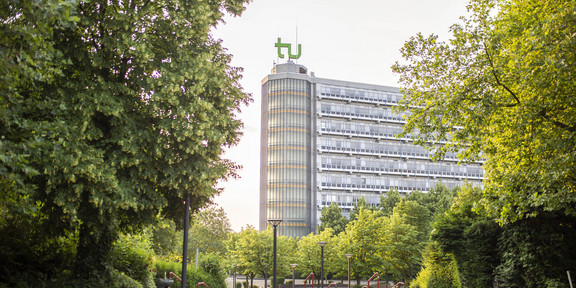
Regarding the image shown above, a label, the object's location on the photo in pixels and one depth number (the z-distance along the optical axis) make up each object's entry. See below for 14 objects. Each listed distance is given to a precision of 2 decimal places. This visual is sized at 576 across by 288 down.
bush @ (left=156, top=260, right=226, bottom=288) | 27.28
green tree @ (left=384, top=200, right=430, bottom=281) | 54.50
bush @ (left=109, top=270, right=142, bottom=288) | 18.73
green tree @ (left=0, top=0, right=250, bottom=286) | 15.50
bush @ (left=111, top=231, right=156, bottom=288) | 21.91
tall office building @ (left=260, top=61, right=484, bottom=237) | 117.62
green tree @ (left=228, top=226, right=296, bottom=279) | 57.28
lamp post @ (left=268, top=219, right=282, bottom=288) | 25.96
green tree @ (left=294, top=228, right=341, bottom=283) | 58.34
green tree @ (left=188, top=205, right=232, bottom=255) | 75.69
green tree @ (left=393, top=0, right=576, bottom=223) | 16.22
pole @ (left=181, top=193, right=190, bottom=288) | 17.73
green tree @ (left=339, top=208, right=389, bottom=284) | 52.34
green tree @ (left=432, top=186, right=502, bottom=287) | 27.17
